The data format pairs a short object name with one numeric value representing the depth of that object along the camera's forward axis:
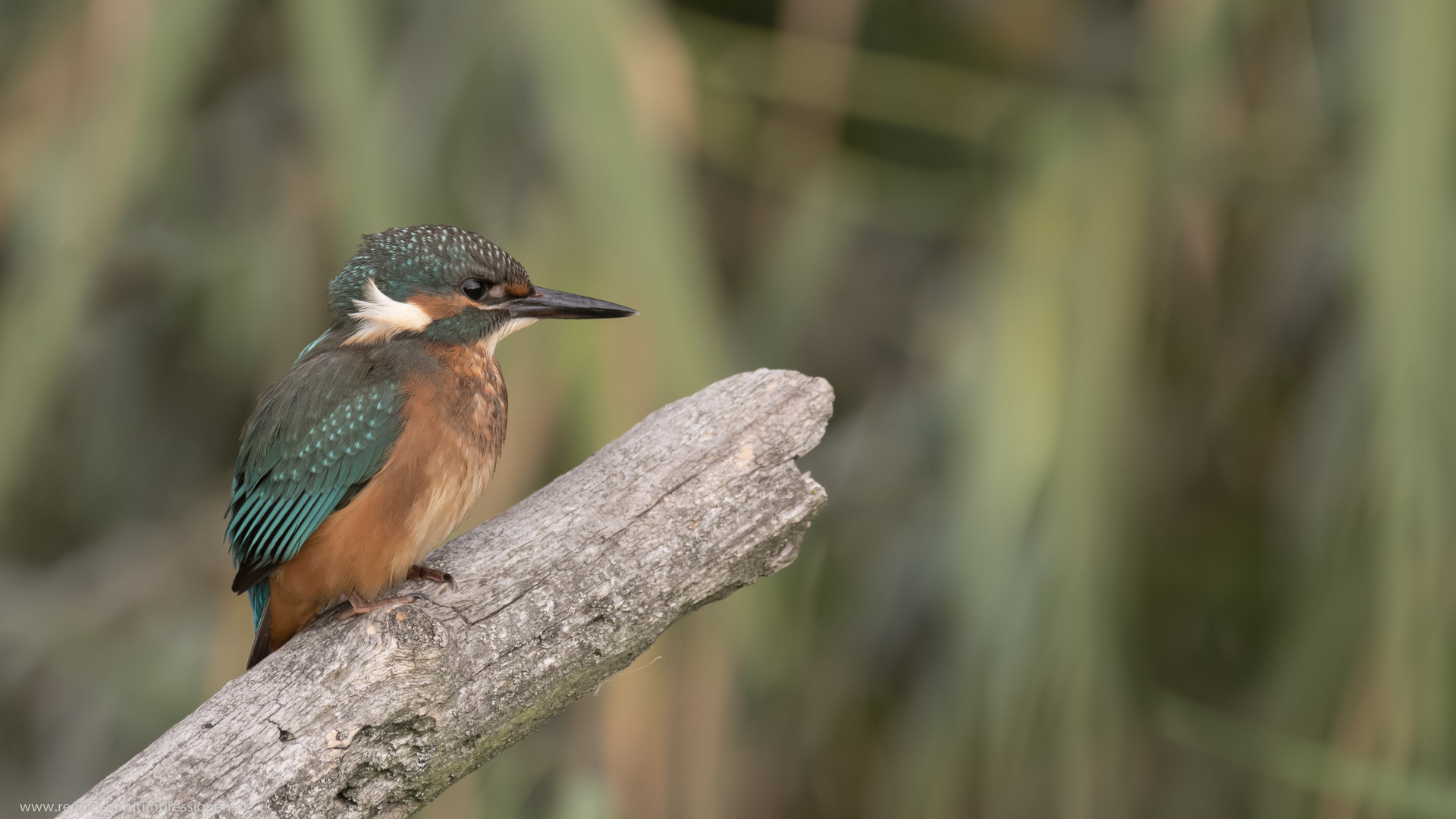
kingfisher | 7.01
